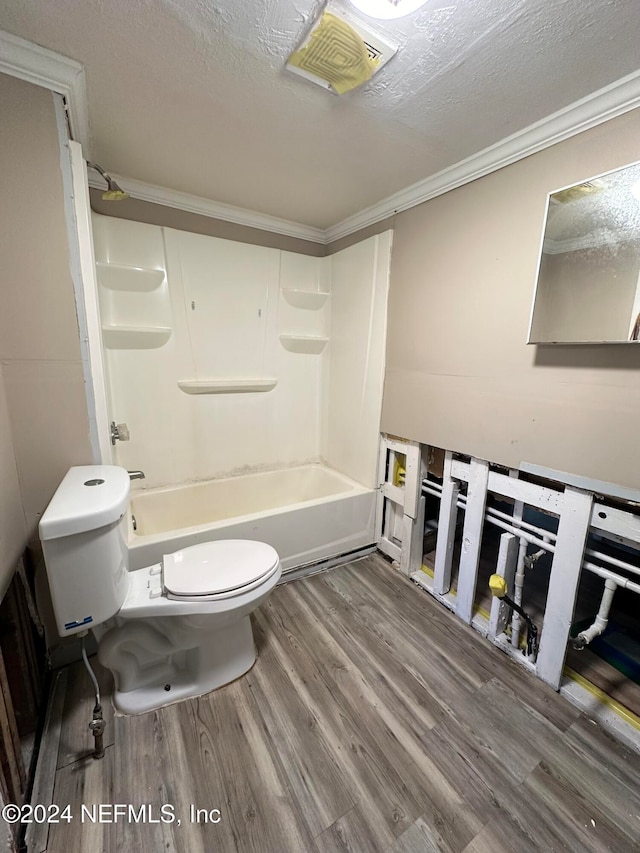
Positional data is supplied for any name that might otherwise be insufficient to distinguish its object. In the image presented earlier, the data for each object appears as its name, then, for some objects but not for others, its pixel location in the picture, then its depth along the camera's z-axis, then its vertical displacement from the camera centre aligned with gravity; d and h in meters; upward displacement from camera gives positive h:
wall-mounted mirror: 1.12 +0.34
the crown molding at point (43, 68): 1.02 +0.86
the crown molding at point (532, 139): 1.09 +0.83
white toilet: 1.04 -0.84
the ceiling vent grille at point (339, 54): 0.94 +0.87
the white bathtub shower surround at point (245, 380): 2.03 -0.17
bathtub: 1.79 -0.97
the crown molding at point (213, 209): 1.88 +0.86
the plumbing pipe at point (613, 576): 1.18 -0.74
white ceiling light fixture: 0.86 +0.86
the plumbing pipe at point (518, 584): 1.51 -0.96
